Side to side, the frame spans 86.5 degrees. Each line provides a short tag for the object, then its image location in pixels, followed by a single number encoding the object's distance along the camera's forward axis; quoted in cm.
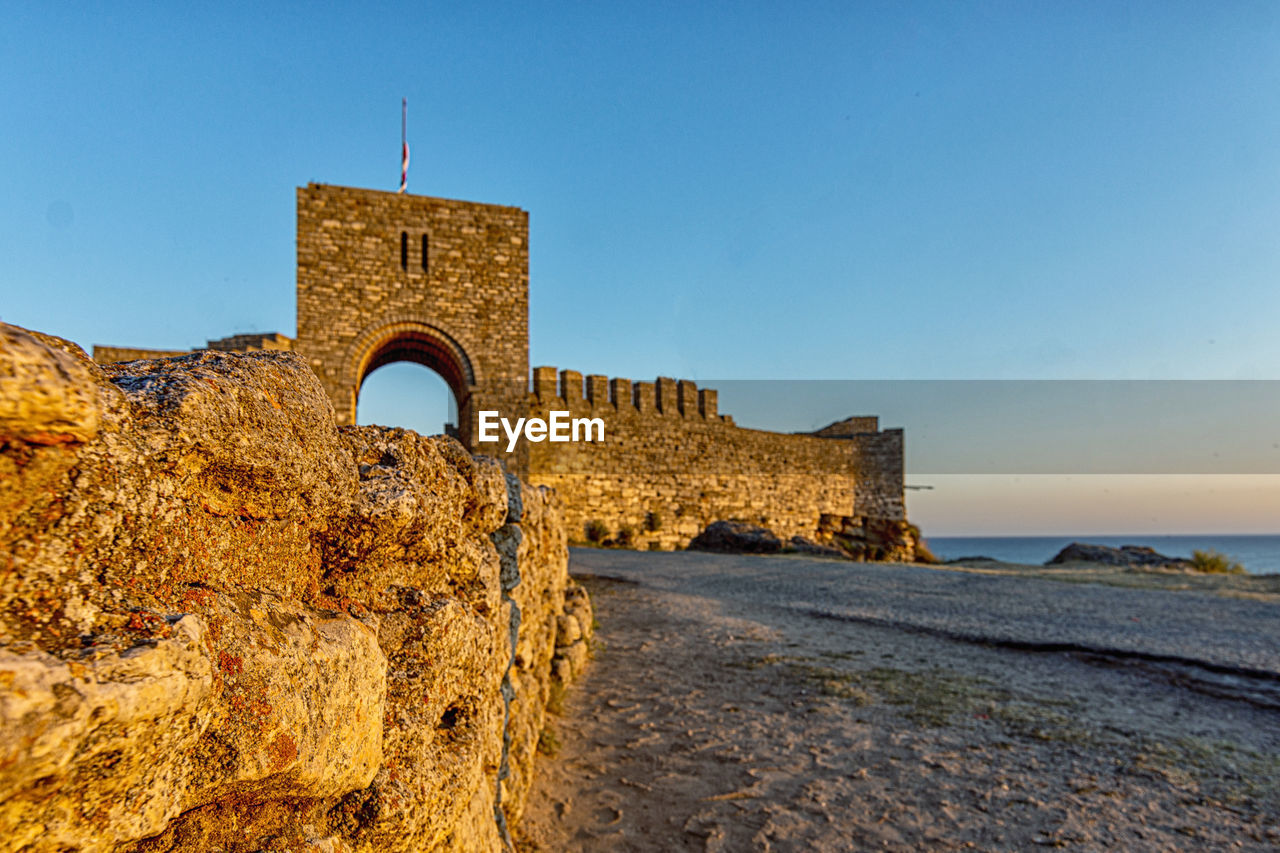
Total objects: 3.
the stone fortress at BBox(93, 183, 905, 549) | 1270
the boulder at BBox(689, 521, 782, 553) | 1523
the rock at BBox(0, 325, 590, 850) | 73
